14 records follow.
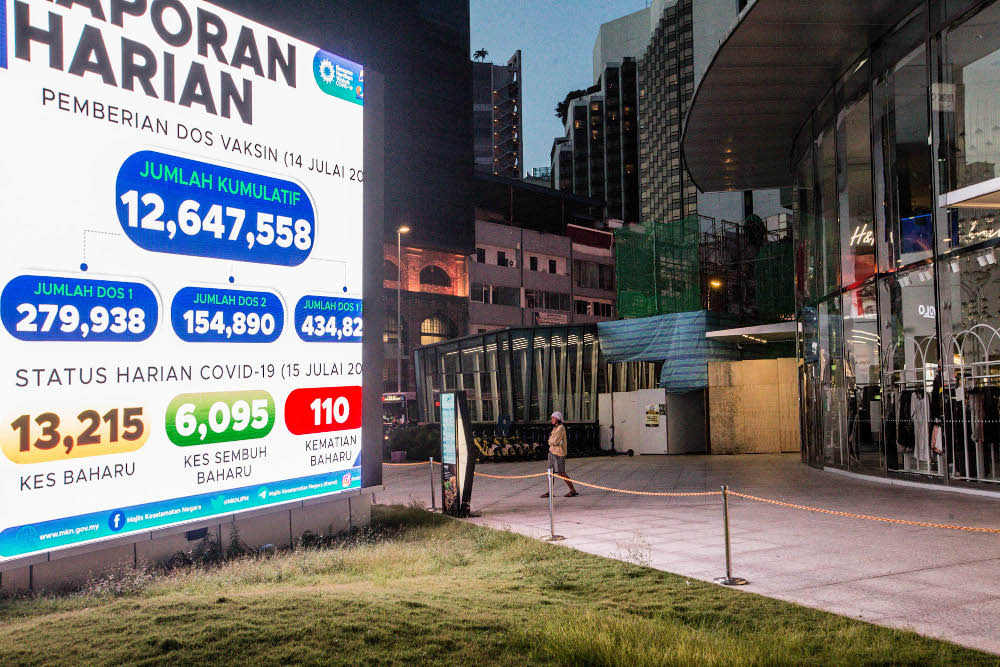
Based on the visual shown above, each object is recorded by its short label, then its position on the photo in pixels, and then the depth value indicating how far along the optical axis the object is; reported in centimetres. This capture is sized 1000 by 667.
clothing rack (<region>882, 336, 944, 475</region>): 1606
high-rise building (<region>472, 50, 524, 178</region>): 15250
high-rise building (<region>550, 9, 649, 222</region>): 14700
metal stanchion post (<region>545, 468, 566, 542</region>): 1157
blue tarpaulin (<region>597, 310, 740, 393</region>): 2989
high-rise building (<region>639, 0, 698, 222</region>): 10600
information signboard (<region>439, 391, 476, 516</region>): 1430
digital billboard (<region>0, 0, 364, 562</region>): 821
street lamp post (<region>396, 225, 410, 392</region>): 5553
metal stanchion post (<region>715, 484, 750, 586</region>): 842
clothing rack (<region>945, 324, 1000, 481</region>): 1484
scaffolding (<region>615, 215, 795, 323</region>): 3531
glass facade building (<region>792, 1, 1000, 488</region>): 1504
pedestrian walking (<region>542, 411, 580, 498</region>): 1669
